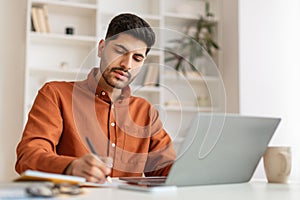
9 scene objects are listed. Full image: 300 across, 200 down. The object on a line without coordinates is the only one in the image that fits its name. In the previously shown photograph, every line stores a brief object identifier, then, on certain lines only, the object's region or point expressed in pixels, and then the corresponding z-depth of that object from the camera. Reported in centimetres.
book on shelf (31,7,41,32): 341
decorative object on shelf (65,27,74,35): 356
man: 116
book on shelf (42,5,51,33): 345
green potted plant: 385
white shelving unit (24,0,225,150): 347
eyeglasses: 75
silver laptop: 99
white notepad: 76
